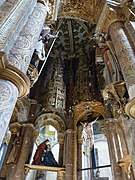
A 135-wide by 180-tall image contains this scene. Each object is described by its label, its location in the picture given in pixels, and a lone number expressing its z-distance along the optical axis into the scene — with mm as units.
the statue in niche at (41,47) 2759
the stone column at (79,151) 5002
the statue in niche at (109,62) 3185
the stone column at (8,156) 4838
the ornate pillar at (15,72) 1756
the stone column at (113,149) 4367
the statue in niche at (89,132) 6251
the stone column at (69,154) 4800
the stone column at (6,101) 1674
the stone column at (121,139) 4617
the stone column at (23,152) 4640
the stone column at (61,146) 5269
